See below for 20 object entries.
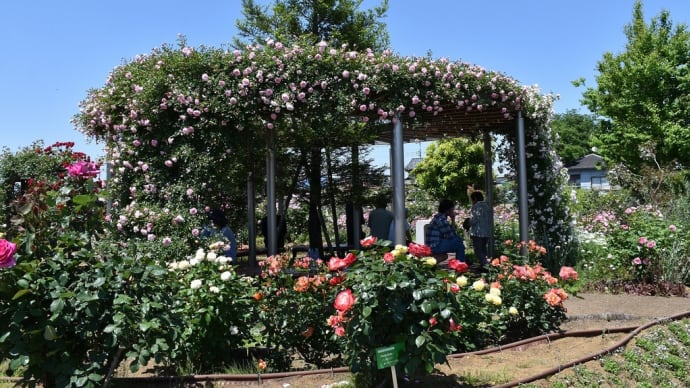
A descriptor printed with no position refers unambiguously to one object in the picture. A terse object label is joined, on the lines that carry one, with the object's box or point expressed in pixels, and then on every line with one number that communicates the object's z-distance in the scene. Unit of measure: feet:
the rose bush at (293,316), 12.21
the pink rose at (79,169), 11.14
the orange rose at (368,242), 10.50
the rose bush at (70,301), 9.28
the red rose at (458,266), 10.88
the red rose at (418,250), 10.11
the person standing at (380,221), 27.99
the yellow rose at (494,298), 12.41
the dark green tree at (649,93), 55.62
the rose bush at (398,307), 9.32
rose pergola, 20.33
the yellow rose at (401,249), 10.14
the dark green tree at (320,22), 46.42
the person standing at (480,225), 25.70
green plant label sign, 8.96
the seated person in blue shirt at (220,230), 20.34
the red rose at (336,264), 10.09
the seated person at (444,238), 26.01
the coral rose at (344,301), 9.05
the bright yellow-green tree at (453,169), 62.69
